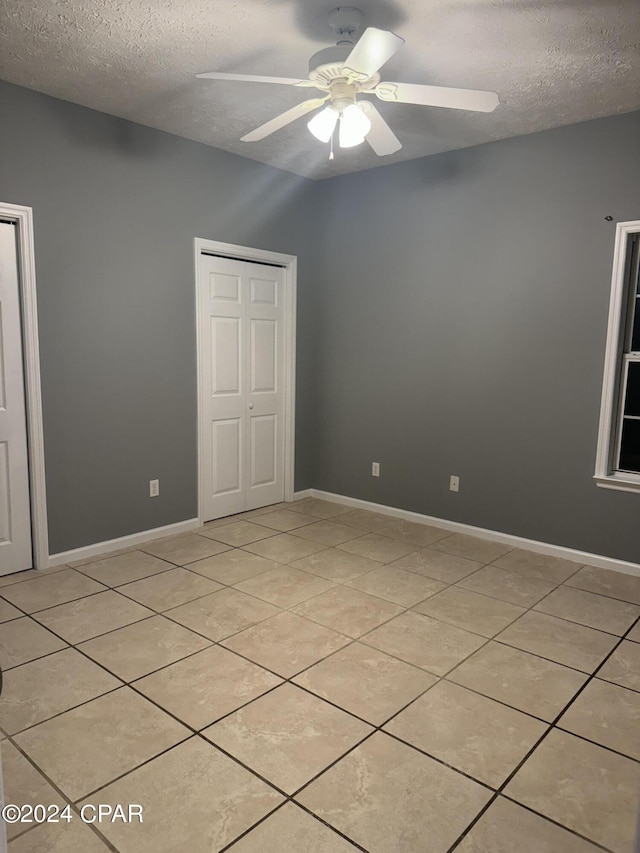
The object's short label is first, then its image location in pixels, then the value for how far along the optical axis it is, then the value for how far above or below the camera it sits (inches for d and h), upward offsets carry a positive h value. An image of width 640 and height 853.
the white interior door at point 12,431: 128.9 -19.5
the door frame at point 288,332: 171.8 +5.5
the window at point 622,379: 138.3 -5.3
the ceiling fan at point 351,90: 90.4 +43.1
